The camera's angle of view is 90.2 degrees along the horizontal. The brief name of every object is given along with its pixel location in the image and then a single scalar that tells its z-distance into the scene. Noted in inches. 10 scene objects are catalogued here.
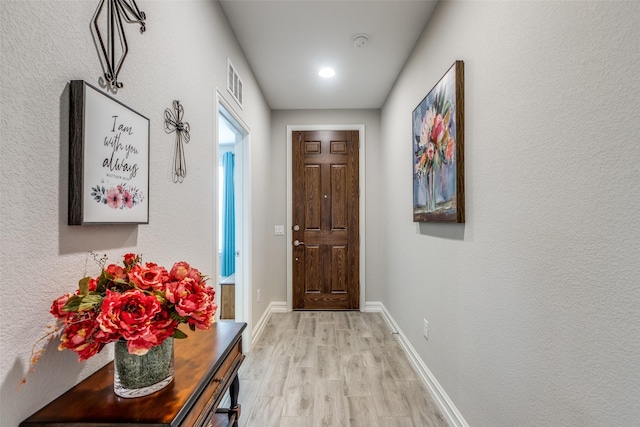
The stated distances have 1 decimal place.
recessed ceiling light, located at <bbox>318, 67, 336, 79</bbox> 118.1
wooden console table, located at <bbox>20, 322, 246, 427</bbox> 28.6
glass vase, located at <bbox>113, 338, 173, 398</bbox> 31.2
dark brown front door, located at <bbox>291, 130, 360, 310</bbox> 161.2
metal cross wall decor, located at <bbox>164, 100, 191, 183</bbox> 57.3
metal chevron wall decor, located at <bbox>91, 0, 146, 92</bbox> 39.3
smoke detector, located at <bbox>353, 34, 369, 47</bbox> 96.7
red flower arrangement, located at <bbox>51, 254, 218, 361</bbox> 28.3
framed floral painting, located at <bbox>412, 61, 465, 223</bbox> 66.7
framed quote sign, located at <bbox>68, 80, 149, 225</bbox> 34.3
